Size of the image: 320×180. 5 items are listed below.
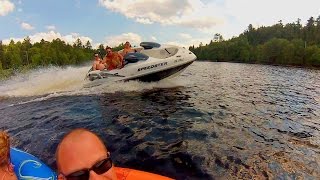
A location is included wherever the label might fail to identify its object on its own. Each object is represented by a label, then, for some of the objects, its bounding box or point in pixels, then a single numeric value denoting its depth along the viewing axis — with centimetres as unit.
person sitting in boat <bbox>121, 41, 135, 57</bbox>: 1195
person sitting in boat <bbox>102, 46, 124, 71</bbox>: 1094
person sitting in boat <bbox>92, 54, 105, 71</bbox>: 1125
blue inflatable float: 191
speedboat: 1072
